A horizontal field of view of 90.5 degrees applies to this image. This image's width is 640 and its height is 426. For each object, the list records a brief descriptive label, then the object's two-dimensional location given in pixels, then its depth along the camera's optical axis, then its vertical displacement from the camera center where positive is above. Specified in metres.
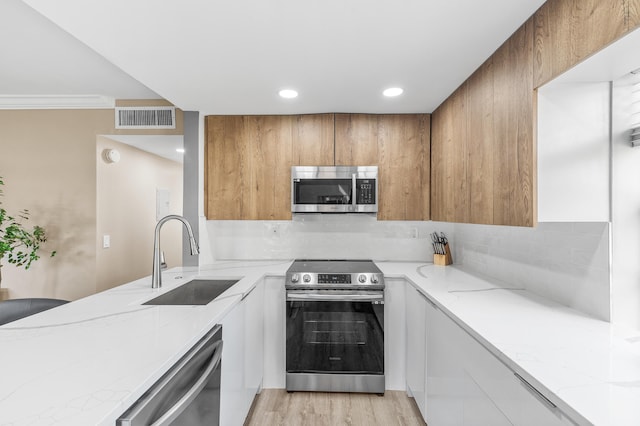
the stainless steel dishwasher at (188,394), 0.88 -0.60
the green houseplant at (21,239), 2.69 -0.24
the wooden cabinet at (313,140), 2.77 +0.64
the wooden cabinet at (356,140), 2.77 +0.64
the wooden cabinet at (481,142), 1.74 +0.41
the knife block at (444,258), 2.78 -0.40
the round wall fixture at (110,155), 3.13 +0.57
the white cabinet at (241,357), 1.59 -0.85
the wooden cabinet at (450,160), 2.10 +0.39
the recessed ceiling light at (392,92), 2.23 +0.87
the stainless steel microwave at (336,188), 2.70 +0.21
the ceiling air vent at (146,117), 2.98 +0.90
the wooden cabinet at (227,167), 2.81 +0.41
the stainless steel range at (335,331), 2.33 -0.87
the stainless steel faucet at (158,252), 1.94 -0.24
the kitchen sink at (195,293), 1.79 -0.50
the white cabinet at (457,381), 0.98 -0.71
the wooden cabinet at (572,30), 0.97 +0.63
